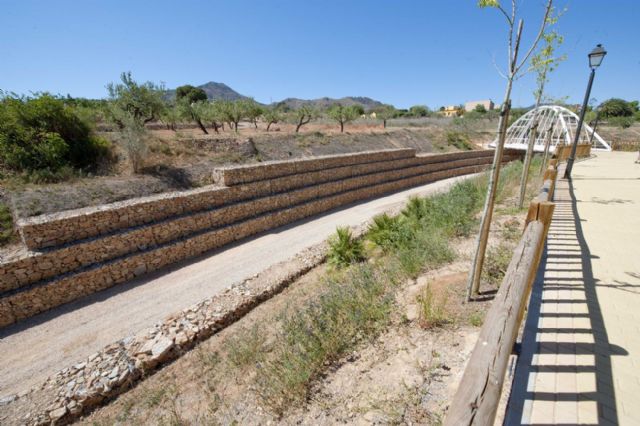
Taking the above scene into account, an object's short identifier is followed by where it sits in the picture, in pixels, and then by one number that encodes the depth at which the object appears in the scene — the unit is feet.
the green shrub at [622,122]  133.18
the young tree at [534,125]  23.76
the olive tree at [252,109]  92.87
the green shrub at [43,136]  36.32
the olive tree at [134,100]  56.03
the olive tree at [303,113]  105.79
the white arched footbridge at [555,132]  72.90
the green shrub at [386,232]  25.70
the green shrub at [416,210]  30.73
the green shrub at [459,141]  104.94
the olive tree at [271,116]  102.63
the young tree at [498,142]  10.98
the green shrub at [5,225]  26.89
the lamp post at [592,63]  26.30
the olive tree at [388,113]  189.26
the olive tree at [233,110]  83.05
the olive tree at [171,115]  66.80
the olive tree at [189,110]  77.89
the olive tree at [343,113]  109.09
